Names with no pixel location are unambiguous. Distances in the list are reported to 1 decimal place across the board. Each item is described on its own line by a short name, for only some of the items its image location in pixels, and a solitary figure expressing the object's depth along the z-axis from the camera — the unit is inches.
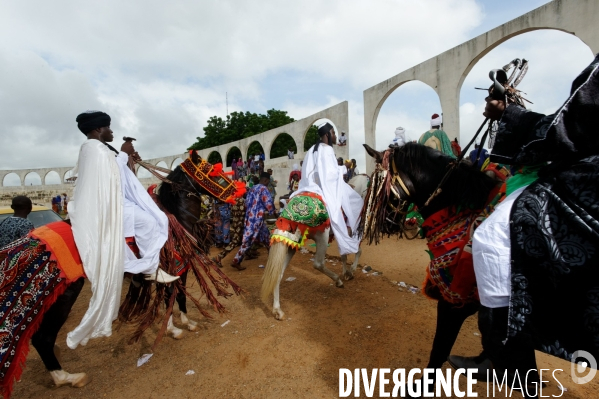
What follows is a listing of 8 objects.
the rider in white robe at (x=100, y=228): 101.3
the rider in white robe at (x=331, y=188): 163.3
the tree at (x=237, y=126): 1316.4
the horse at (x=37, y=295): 93.8
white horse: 153.3
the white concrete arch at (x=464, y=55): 296.7
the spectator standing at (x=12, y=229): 133.7
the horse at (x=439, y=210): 76.8
